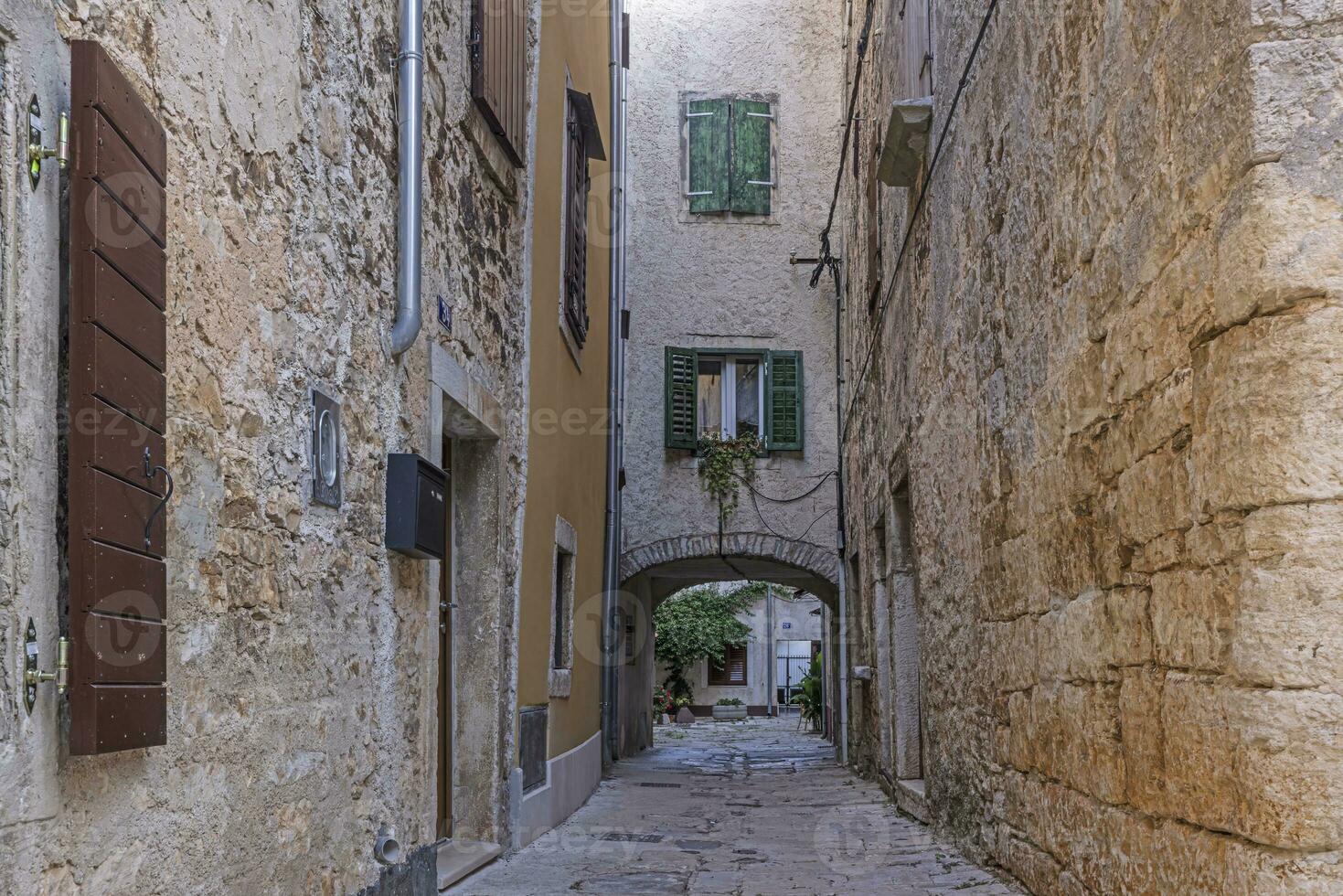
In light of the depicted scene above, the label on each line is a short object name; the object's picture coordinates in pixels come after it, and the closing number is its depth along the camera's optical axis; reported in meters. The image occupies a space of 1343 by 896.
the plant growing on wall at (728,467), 13.02
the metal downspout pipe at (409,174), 4.47
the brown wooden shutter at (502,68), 5.72
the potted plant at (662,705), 26.72
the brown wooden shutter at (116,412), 2.23
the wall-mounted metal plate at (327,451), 3.72
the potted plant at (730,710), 28.80
